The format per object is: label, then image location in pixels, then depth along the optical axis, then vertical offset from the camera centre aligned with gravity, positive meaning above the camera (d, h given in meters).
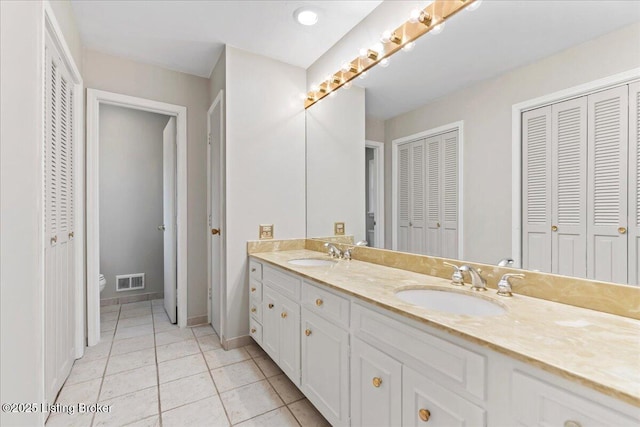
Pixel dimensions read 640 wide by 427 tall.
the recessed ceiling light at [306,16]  1.90 +1.33
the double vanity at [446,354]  0.61 -0.40
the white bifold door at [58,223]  1.51 -0.07
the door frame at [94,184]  2.31 +0.22
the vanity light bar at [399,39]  1.41 +1.01
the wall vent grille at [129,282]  3.37 -0.84
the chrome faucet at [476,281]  1.20 -0.29
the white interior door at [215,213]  2.44 -0.01
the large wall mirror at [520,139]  0.91 +0.30
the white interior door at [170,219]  2.80 -0.08
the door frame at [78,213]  2.09 -0.01
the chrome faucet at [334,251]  2.14 -0.30
